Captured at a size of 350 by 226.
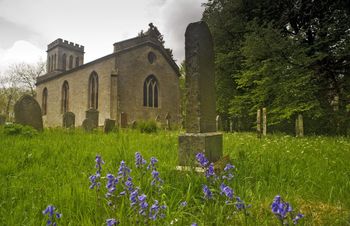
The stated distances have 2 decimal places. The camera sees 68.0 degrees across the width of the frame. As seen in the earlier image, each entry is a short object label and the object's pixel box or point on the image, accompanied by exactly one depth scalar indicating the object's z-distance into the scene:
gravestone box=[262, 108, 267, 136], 11.96
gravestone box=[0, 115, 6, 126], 16.36
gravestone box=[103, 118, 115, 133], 11.25
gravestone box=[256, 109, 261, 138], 10.39
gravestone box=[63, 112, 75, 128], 14.60
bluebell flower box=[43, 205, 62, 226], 1.55
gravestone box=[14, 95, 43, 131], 9.72
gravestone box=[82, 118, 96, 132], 12.59
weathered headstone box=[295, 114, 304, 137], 11.59
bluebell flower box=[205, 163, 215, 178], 2.53
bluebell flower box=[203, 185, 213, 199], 2.05
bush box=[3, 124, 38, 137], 7.61
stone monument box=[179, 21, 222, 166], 3.90
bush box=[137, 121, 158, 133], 12.31
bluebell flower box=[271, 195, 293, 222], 1.33
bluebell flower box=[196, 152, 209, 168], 2.75
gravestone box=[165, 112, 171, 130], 19.73
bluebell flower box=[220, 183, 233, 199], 1.84
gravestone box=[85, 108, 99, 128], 13.59
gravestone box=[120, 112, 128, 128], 16.41
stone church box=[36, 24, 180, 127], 23.30
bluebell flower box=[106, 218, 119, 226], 1.53
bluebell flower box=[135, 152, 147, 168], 2.77
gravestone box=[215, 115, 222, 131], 17.98
